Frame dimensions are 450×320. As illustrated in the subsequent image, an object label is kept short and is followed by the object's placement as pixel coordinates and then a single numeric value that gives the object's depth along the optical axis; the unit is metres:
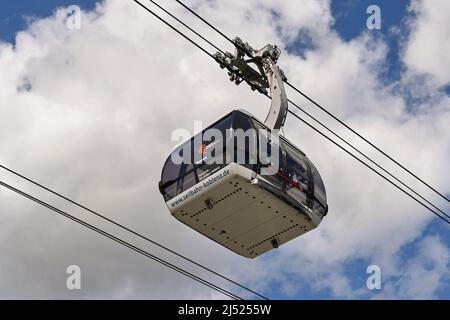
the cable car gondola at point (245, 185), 15.26
